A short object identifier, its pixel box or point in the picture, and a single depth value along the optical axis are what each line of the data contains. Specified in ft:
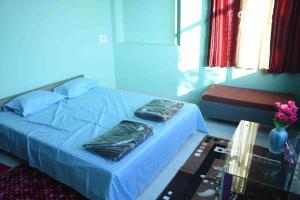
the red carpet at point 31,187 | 7.03
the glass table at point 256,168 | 6.02
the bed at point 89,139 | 6.33
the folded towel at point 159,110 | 8.50
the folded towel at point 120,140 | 6.54
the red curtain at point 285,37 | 9.60
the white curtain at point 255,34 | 10.17
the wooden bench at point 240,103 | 9.89
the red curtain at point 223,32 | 10.67
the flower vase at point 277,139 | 6.83
